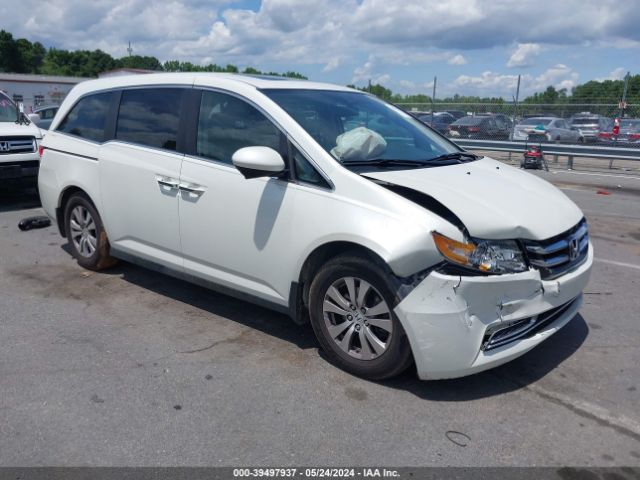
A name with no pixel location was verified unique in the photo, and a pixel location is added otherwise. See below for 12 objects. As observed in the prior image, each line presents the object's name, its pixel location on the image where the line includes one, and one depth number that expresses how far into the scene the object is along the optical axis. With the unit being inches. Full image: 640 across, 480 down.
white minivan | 127.3
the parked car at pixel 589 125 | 760.3
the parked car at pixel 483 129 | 754.2
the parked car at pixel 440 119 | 829.2
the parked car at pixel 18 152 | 326.3
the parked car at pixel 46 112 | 765.3
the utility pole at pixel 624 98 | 681.3
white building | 1606.8
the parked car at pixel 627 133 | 687.0
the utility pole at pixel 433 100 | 787.8
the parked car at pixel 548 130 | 774.9
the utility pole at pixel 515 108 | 724.7
